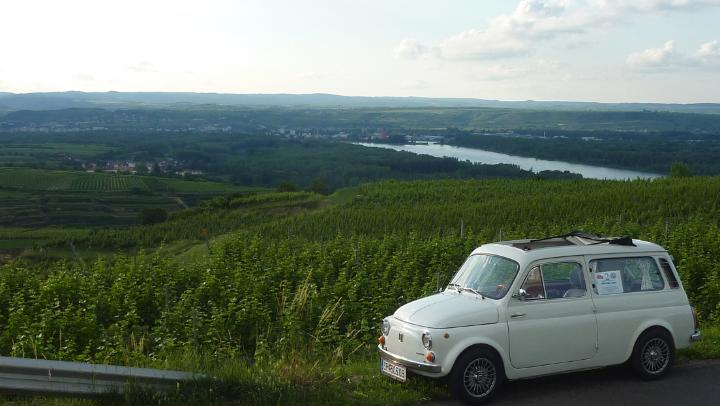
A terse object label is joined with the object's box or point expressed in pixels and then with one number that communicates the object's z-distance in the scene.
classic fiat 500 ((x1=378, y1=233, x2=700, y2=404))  7.57
